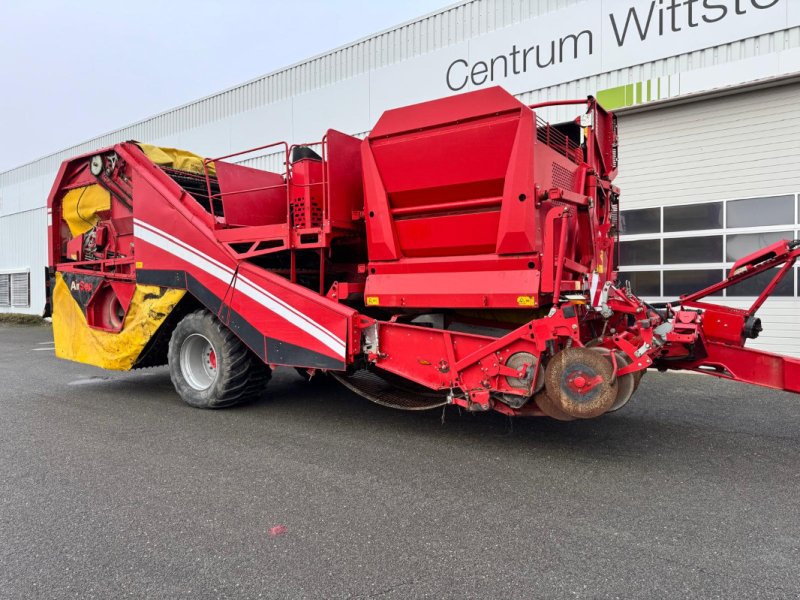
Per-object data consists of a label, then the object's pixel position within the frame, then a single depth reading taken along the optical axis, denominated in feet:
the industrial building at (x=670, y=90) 26.00
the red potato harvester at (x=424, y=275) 13.47
